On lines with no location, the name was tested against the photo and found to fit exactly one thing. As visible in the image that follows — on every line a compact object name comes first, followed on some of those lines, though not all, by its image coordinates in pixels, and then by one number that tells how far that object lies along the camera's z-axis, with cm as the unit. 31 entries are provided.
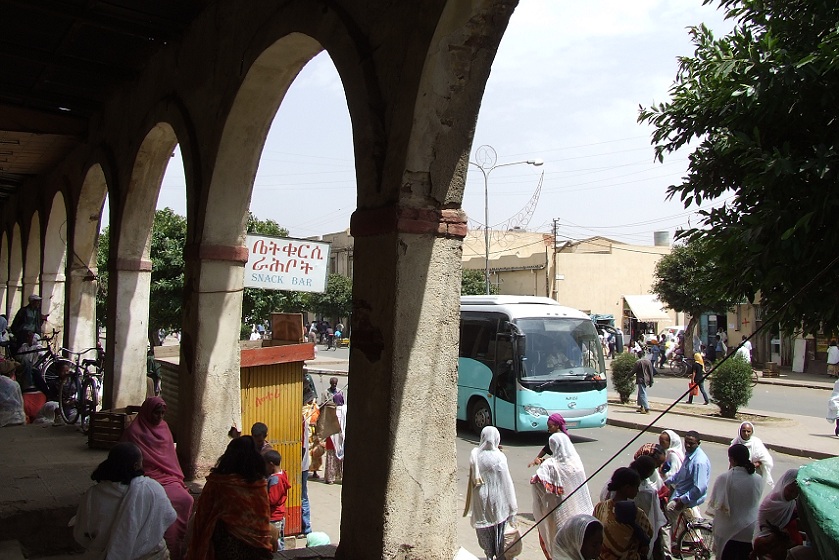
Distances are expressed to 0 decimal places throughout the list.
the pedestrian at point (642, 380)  1547
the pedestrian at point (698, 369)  1560
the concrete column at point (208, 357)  619
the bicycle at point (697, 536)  636
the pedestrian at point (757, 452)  645
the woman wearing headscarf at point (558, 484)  638
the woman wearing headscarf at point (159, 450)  489
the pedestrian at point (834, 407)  1256
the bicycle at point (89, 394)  852
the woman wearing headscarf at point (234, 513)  359
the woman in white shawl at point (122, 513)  370
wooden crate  696
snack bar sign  698
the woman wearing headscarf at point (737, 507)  544
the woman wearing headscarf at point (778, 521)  473
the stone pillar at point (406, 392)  369
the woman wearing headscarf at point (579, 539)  391
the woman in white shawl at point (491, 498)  638
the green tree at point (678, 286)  2547
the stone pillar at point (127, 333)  841
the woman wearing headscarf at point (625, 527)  404
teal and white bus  1226
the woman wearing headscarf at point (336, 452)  940
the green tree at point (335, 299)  4366
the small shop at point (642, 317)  3697
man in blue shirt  639
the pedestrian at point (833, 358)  2197
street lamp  2317
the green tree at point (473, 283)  3631
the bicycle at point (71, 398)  883
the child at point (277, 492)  539
